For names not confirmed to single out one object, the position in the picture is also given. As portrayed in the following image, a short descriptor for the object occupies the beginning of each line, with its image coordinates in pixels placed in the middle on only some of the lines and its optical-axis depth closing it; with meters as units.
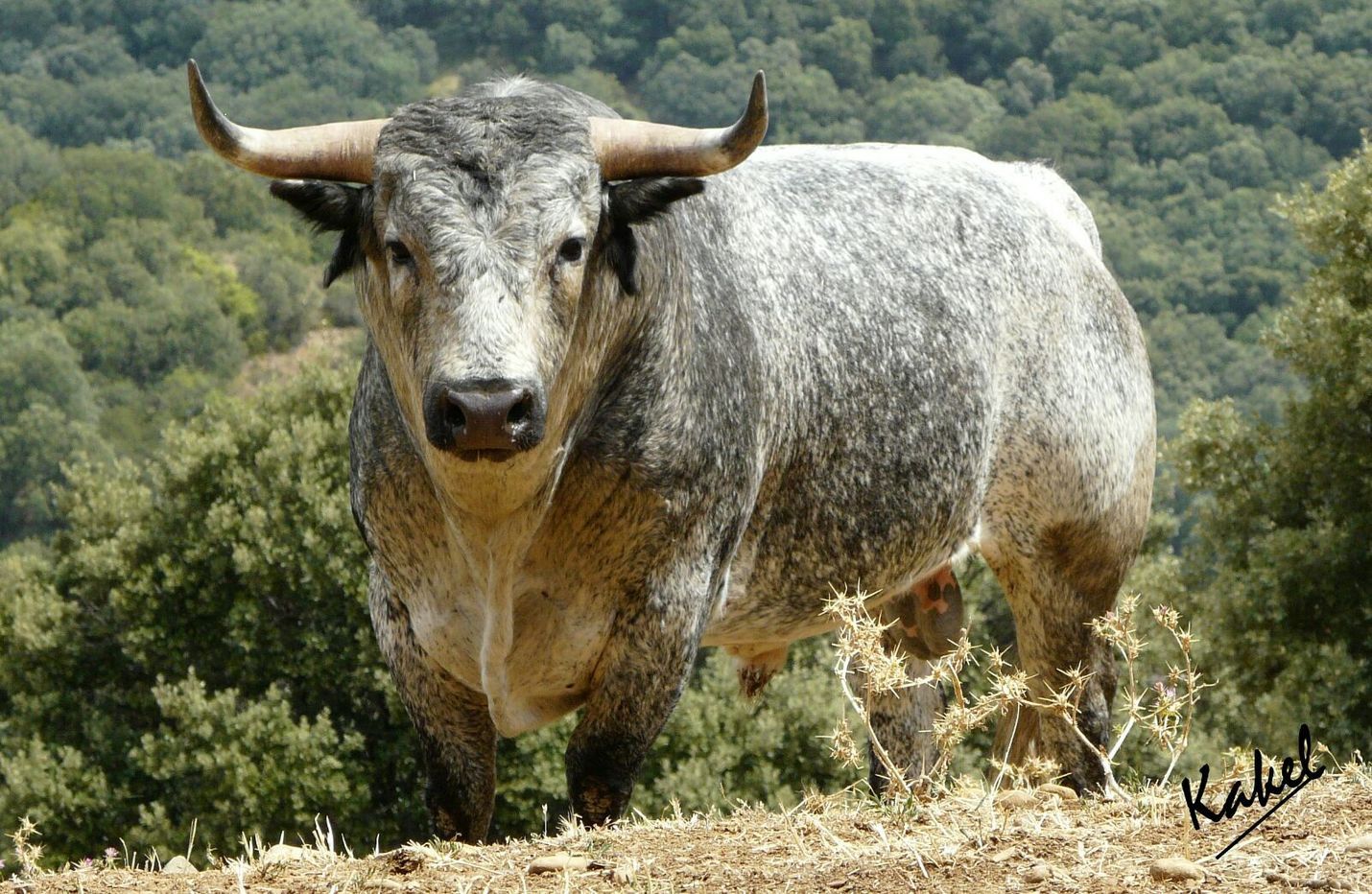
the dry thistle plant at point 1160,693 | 10.55
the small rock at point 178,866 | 12.22
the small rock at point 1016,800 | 11.94
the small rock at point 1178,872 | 9.19
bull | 12.26
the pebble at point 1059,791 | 13.16
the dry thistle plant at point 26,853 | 10.91
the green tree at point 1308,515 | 39.97
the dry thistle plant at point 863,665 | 10.85
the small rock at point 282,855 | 11.49
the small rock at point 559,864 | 10.42
